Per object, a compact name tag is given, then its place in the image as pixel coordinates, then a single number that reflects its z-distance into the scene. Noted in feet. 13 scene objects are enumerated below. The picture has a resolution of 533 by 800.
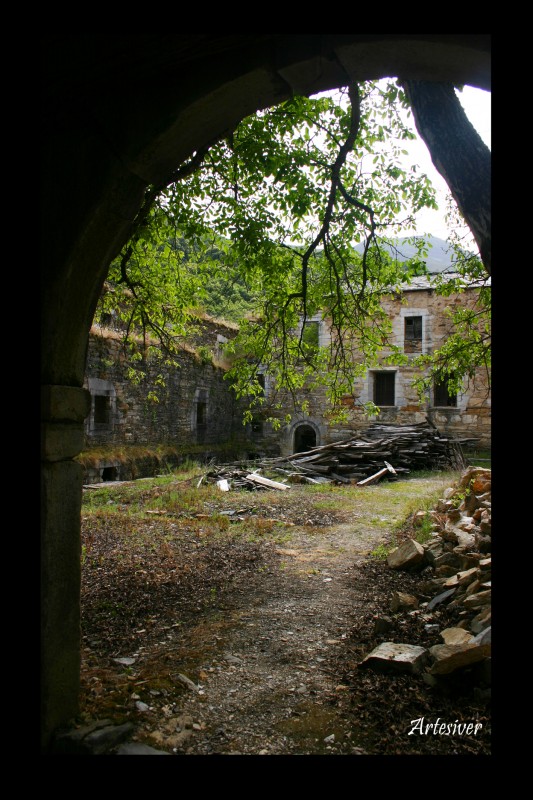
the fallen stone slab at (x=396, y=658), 10.28
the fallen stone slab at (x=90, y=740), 7.47
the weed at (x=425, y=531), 20.77
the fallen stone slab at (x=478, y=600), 12.07
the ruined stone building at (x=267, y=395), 46.39
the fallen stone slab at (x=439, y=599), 13.73
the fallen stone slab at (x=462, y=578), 13.75
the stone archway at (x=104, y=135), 6.76
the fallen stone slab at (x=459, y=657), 9.42
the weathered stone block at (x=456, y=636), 10.61
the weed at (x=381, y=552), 19.88
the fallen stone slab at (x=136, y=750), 7.60
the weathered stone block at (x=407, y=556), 17.57
